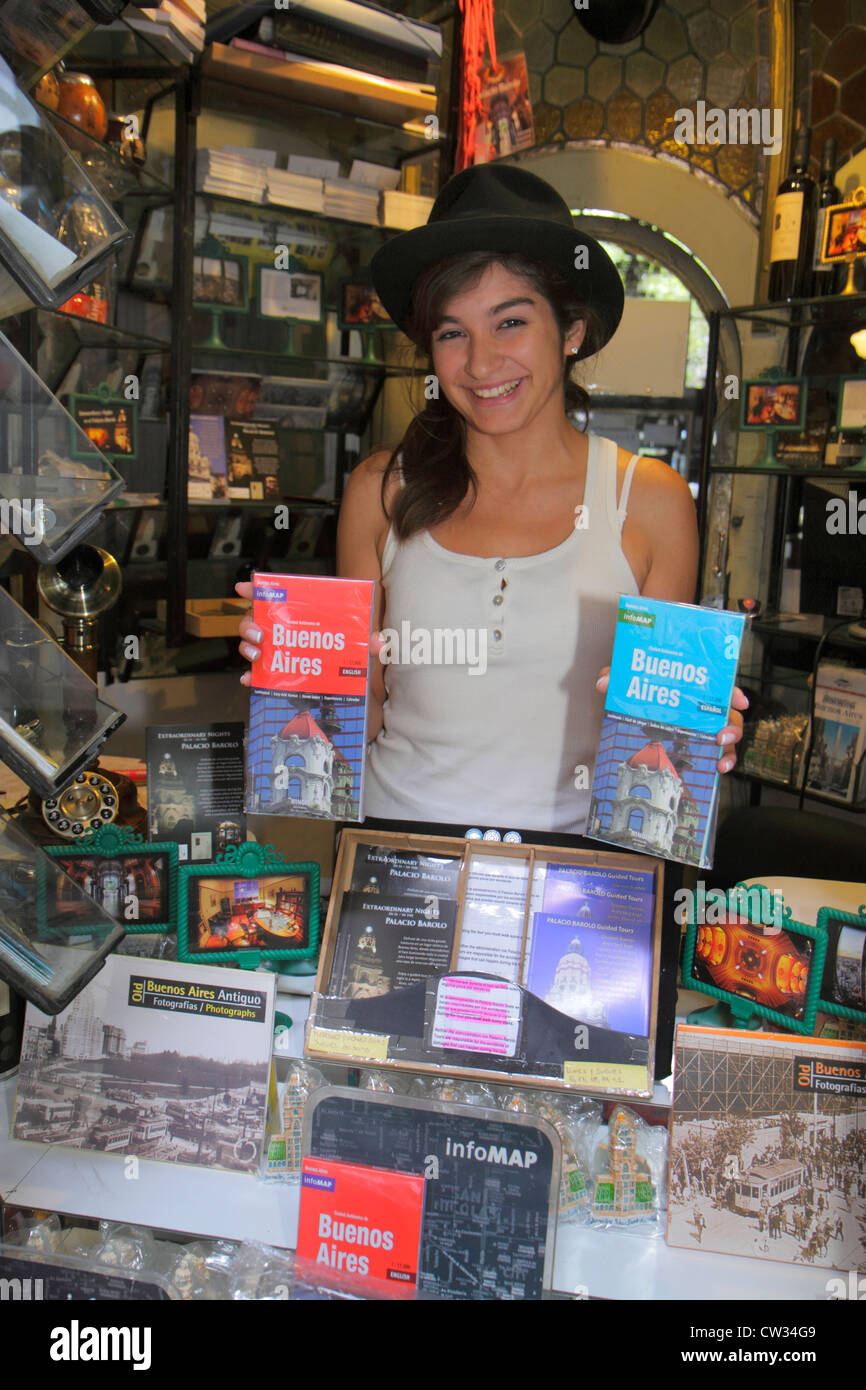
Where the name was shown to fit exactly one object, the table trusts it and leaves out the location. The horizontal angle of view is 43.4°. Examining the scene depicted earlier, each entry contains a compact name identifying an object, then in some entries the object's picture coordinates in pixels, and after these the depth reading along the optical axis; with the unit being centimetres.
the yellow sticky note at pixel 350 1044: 121
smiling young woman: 166
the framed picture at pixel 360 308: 455
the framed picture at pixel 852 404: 384
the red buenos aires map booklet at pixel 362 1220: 113
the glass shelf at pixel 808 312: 389
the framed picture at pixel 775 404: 411
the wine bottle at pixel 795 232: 392
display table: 116
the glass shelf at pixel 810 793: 378
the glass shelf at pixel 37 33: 113
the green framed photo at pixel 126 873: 146
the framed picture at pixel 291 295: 438
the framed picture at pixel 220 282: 415
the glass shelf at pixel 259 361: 435
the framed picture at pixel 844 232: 373
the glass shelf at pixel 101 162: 165
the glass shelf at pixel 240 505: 392
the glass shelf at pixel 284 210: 412
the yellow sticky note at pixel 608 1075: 118
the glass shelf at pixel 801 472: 387
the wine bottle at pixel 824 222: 390
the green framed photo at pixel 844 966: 125
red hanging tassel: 441
